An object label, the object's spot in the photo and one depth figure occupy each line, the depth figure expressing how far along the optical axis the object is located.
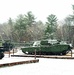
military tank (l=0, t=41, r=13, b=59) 39.06
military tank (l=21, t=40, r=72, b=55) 32.18
